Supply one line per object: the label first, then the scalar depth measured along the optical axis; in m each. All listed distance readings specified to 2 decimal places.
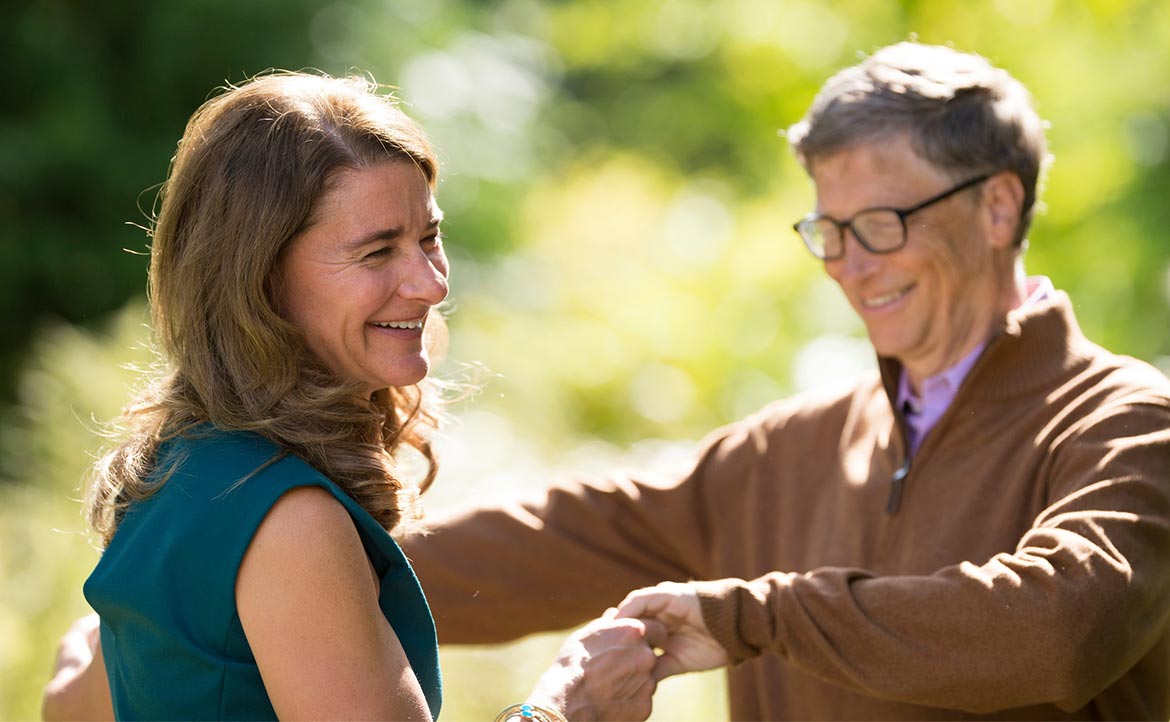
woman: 3.84
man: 4.08
